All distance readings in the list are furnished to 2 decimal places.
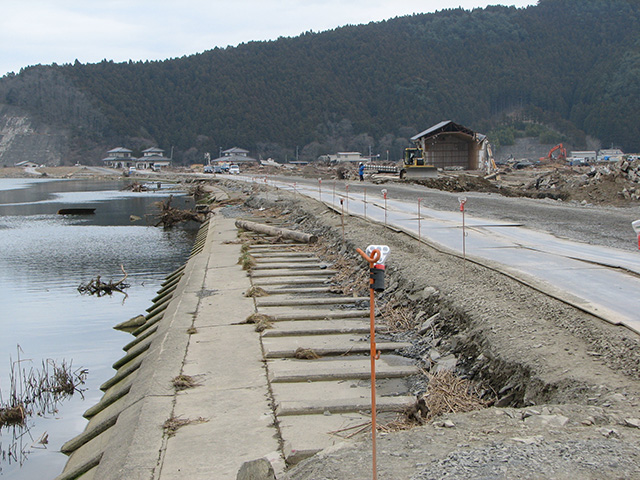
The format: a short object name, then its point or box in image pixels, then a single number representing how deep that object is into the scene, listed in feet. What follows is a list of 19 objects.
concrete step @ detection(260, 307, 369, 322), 40.70
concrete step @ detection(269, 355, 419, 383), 29.78
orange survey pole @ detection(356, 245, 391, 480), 16.55
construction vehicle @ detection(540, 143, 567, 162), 345.92
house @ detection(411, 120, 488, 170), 208.13
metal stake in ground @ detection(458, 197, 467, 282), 40.83
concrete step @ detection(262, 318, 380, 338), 37.19
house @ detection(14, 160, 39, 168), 612.29
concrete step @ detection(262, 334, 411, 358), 33.53
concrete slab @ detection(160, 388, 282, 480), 21.36
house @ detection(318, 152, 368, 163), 534.78
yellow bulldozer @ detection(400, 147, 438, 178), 157.17
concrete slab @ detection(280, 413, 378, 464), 21.90
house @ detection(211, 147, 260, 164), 560.61
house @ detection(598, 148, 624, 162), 504.63
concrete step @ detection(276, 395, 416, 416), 25.43
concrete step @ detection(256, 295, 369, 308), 44.14
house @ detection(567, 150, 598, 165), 488.44
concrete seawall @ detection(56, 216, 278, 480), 22.16
